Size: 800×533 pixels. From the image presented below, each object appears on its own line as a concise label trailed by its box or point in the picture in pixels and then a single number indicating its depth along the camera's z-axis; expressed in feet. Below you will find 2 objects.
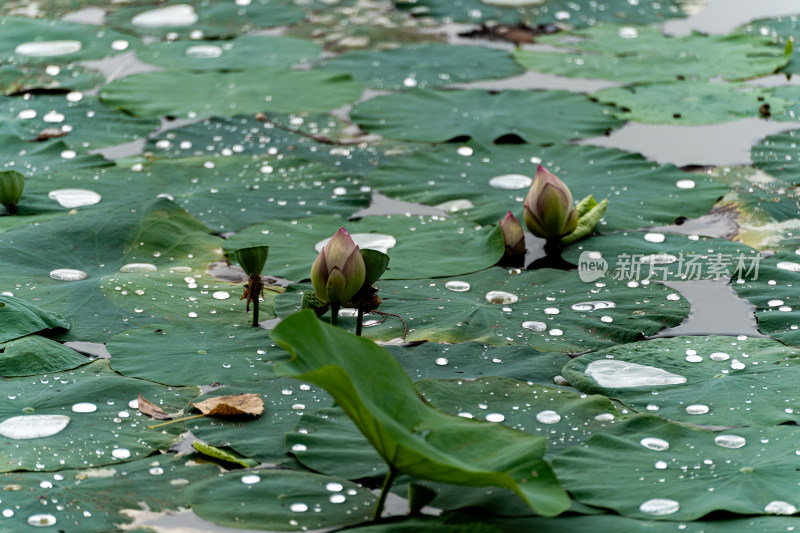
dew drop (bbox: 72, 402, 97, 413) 10.80
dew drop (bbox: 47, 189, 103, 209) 16.52
